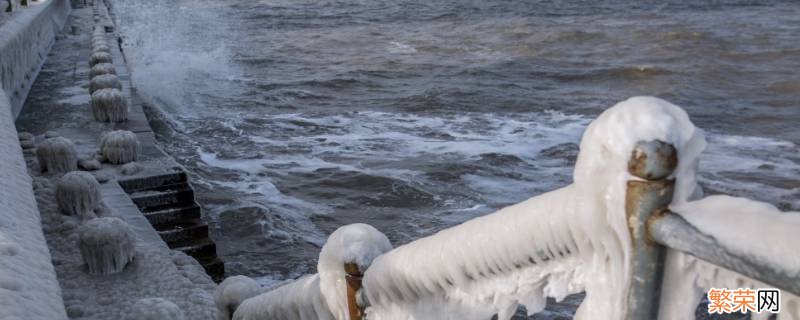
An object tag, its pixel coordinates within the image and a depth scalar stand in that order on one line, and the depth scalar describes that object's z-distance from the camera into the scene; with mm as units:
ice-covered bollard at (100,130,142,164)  6680
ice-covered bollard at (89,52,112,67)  10867
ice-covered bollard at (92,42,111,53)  11934
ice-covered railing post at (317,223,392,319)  2359
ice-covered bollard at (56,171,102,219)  5098
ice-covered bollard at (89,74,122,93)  9133
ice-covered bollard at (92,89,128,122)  8289
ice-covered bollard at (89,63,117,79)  9852
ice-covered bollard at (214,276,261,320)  3750
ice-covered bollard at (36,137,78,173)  6051
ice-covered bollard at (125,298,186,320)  3727
